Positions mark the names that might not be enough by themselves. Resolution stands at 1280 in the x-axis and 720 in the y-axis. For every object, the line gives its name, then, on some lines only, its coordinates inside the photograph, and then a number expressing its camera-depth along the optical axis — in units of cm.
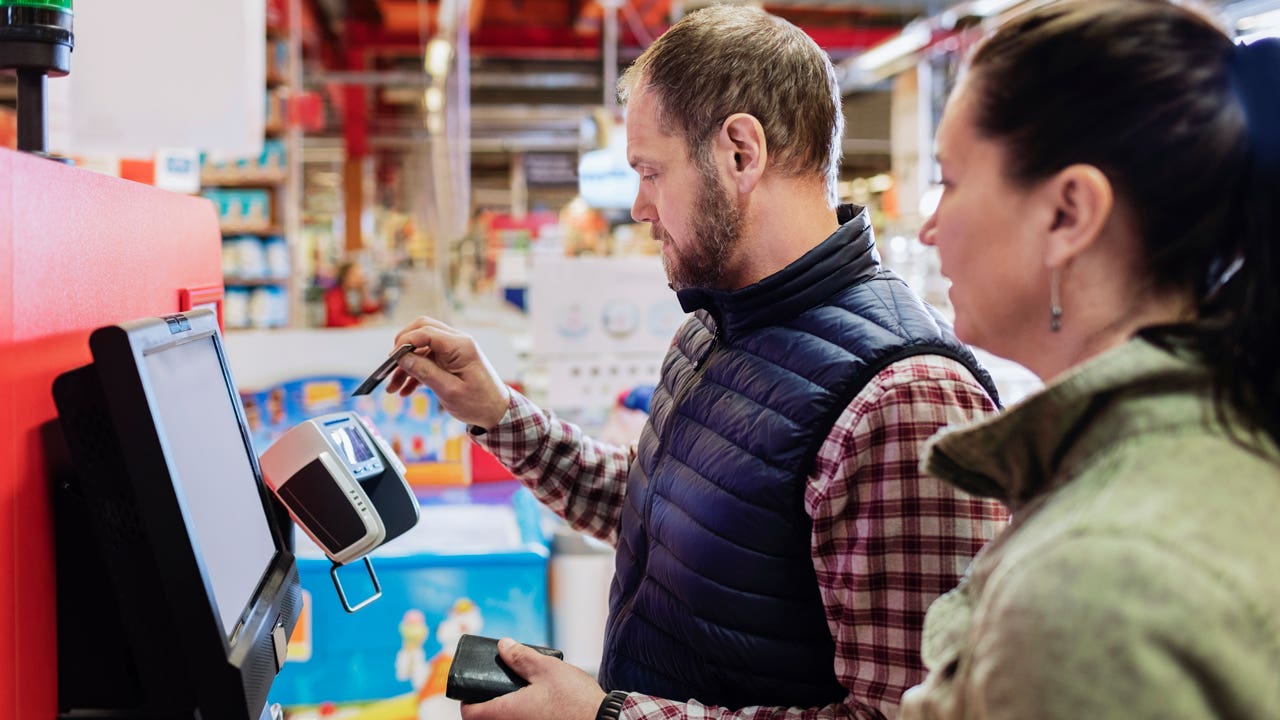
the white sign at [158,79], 232
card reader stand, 138
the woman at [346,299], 1016
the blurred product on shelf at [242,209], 822
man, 120
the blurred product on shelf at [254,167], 810
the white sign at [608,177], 730
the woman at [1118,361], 60
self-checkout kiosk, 91
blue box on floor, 284
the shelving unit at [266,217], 805
